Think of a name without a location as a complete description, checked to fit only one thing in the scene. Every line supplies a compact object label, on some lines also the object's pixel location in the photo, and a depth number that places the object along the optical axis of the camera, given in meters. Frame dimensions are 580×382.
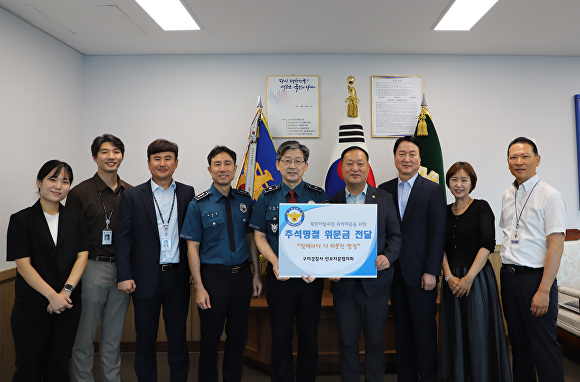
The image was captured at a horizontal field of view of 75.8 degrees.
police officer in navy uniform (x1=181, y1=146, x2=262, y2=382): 2.33
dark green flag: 3.48
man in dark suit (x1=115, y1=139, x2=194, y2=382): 2.34
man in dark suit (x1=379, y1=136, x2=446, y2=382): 2.40
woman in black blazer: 2.15
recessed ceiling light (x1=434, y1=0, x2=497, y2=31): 2.78
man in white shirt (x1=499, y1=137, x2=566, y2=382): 2.26
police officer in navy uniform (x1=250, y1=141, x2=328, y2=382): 2.32
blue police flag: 3.50
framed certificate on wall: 3.81
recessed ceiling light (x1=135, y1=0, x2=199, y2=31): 2.76
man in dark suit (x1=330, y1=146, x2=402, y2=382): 2.31
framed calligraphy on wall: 3.81
